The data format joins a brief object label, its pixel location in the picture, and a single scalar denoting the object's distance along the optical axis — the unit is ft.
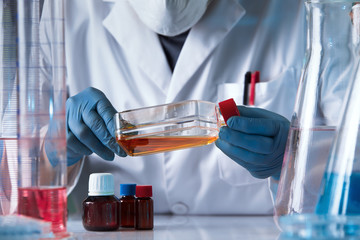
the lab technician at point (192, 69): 5.25
